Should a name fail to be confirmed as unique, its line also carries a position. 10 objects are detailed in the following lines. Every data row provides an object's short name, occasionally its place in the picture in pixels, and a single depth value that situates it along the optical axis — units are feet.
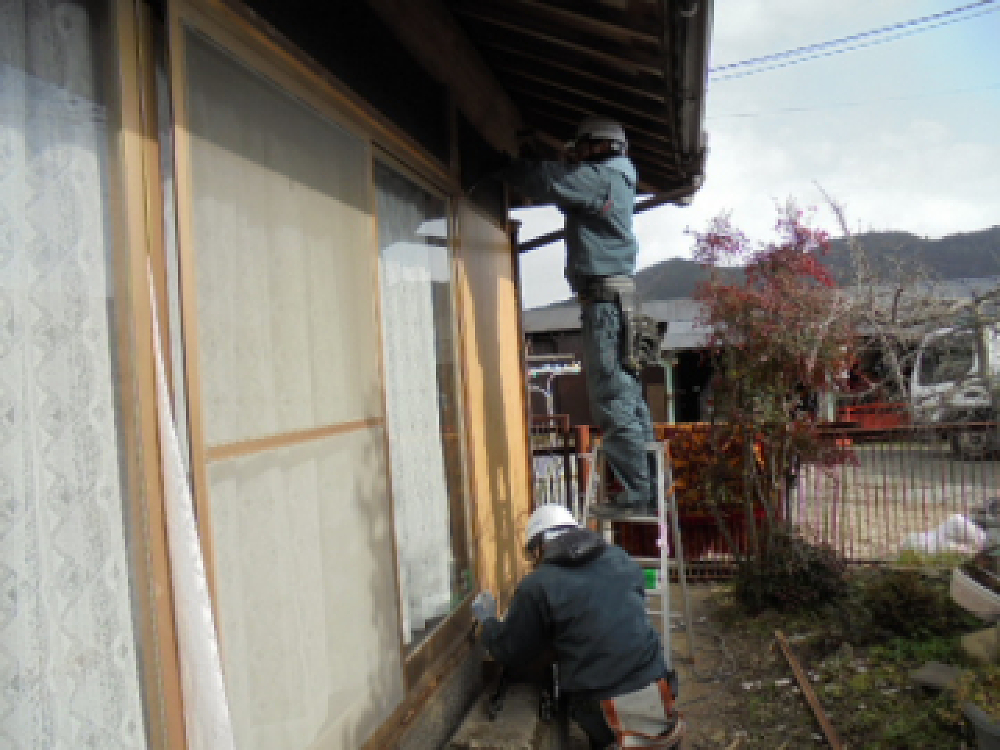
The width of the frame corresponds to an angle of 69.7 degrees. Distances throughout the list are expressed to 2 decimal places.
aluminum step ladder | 12.75
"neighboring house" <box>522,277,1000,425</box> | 49.54
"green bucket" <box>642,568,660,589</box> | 13.71
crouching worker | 9.69
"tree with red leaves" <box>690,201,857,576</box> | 17.54
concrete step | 9.42
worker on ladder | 12.78
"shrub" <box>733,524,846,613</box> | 16.71
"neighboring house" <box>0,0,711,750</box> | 4.53
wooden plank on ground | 11.28
